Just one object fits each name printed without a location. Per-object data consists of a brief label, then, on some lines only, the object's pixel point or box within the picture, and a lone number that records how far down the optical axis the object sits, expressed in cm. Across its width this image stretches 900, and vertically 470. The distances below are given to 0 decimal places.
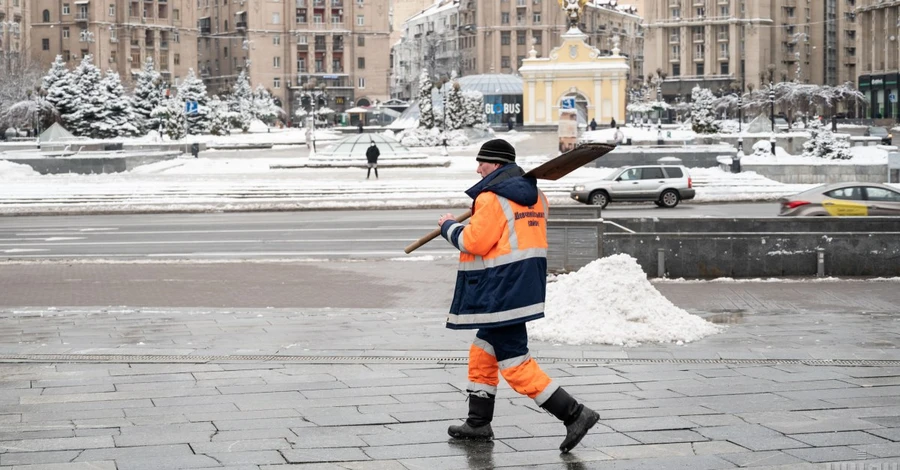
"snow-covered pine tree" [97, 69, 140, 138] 7719
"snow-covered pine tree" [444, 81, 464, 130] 7694
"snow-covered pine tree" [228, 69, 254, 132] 9519
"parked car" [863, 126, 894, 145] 7506
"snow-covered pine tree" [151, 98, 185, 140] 7150
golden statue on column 9194
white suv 3372
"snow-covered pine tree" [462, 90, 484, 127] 7981
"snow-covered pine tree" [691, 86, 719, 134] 6362
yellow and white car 2486
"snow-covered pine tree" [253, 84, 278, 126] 11106
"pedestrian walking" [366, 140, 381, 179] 4375
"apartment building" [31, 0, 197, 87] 12169
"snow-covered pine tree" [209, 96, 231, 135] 8344
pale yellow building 8831
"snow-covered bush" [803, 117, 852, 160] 4400
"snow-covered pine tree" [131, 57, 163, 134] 8631
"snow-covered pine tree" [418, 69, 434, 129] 7306
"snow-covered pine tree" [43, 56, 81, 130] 7725
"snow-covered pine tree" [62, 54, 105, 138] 7631
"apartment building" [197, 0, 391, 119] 13238
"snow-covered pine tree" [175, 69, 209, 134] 9081
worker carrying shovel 674
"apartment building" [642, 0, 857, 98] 12888
